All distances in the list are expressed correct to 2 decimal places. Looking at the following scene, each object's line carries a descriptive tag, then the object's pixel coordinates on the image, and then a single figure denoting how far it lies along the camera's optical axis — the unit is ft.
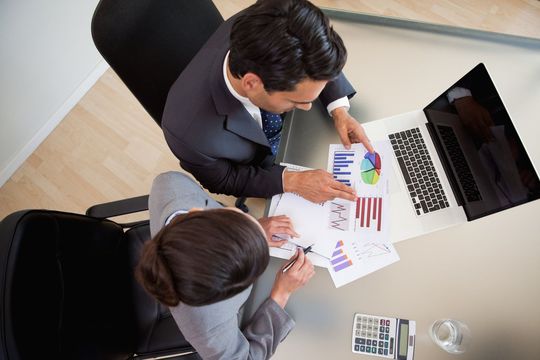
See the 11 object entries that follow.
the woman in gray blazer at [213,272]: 2.41
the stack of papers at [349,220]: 3.29
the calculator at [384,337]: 3.08
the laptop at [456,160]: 3.06
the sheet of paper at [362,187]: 3.41
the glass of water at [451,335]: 3.05
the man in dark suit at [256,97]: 2.78
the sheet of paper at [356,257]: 3.26
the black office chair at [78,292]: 2.37
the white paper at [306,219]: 3.36
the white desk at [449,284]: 3.10
